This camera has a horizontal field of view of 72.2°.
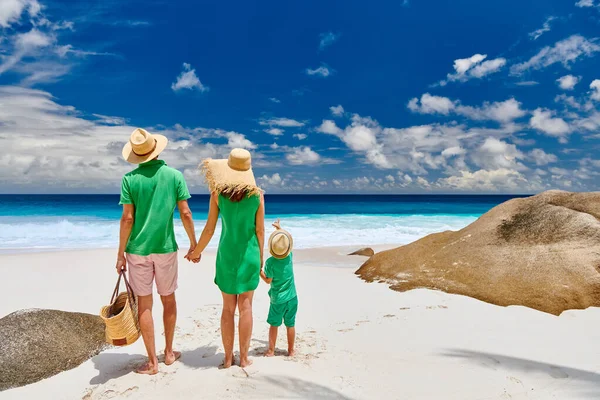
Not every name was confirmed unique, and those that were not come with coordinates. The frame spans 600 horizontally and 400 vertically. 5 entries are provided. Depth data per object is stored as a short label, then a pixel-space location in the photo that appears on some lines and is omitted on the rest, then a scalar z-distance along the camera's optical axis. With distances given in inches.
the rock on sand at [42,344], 144.5
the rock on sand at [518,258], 212.7
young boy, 145.7
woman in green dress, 135.1
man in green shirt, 135.6
